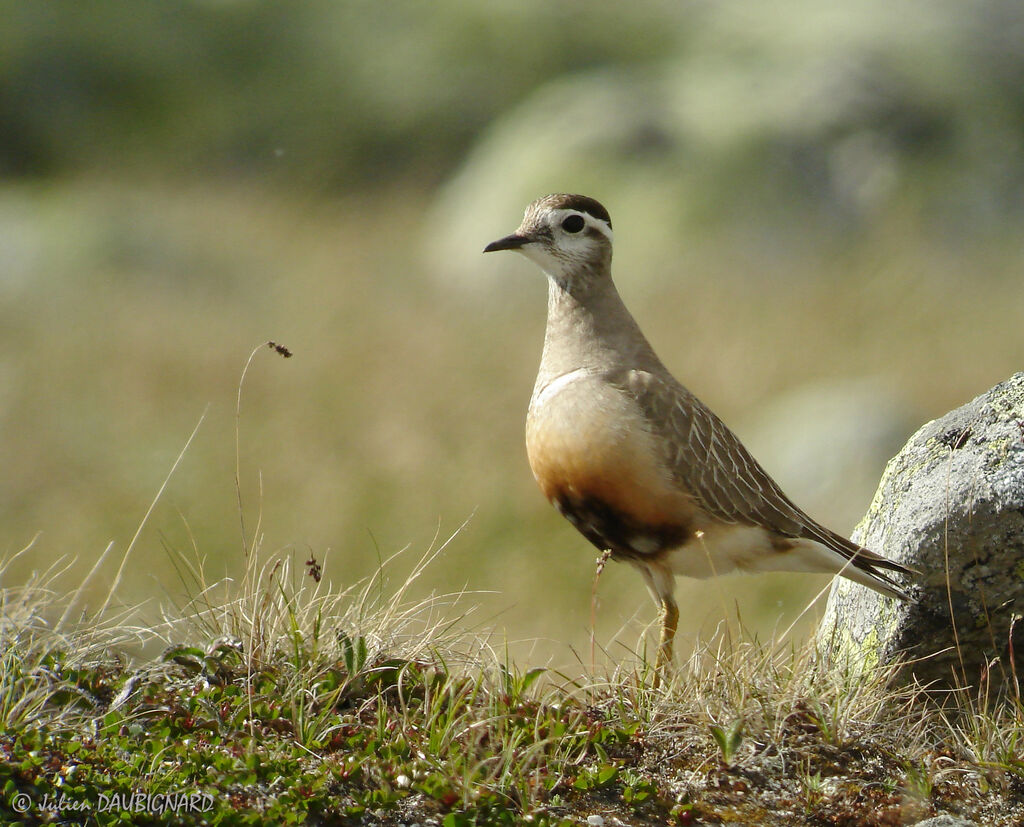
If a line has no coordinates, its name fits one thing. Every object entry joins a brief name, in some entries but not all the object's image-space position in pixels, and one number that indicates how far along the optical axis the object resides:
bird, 10.84
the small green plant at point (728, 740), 8.81
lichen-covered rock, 10.03
